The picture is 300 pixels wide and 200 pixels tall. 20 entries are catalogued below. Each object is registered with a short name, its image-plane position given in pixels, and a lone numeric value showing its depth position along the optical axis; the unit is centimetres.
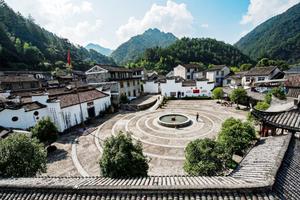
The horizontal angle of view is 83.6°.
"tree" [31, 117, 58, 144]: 1666
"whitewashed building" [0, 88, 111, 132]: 1952
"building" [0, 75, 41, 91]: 3462
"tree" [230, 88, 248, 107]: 3005
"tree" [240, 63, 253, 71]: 7881
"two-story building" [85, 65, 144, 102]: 3772
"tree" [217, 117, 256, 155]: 1131
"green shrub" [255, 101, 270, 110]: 1888
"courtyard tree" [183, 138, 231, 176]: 878
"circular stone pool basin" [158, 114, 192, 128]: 2288
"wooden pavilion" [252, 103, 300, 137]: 867
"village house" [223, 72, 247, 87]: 4941
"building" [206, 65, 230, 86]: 5421
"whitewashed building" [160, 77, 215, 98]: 4090
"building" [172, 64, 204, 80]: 6282
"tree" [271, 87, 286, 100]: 1850
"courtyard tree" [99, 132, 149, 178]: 884
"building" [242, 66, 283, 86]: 4253
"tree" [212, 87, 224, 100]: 3528
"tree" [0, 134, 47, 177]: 931
